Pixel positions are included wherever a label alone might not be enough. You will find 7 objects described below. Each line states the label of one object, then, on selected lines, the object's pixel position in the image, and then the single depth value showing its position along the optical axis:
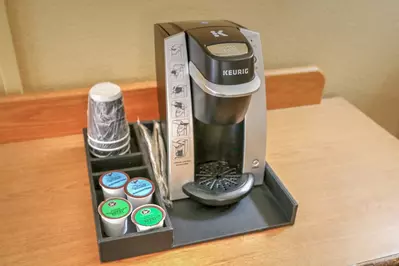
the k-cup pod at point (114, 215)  0.69
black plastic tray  0.68
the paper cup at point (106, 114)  0.83
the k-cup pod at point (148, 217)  0.68
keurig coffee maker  0.66
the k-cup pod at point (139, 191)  0.73
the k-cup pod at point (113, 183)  0.75
